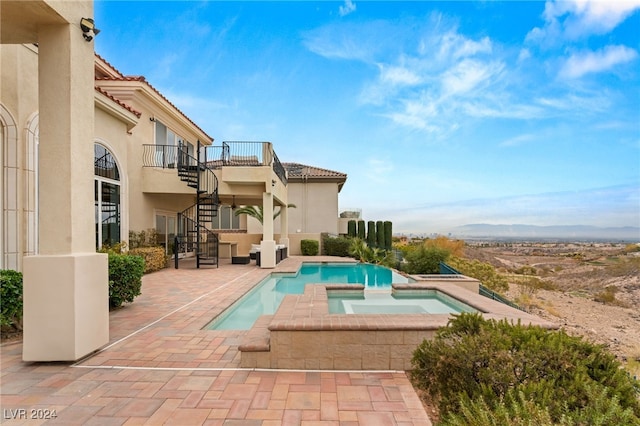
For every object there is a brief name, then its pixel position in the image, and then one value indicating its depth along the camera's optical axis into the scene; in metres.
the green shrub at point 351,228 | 22.00
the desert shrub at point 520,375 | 1.87
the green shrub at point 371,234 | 21.94
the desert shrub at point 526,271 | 19.34
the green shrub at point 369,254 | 15.63
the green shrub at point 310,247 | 19.78
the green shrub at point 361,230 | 22.29
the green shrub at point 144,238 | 11.51
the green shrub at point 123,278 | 5.97
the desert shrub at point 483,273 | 10.85
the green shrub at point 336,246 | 19.60
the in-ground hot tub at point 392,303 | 7.12
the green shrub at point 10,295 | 4.33
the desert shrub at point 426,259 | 12.66
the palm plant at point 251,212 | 16.44
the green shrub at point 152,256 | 11.00
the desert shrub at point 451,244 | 17.62
